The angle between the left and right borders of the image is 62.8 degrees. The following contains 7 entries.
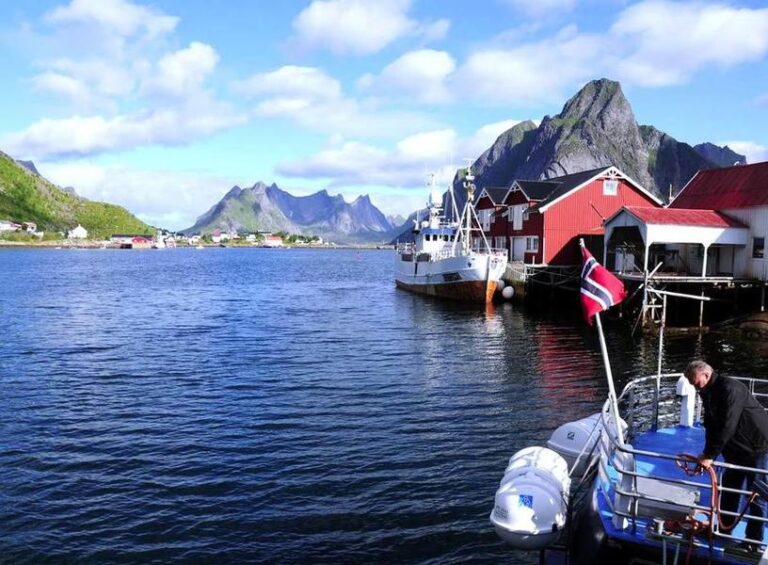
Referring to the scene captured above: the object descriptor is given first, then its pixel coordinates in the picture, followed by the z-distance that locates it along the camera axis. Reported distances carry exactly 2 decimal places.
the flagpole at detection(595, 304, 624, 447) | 8.72
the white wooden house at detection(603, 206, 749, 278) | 38.19
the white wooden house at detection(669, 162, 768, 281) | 38.38
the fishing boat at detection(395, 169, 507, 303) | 49.50
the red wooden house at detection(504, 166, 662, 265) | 51.53
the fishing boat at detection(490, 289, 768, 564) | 7.67
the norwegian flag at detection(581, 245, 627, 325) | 9.95
